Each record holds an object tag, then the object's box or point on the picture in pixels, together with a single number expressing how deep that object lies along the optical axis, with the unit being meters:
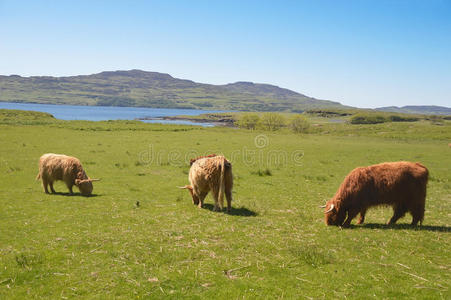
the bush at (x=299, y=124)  93.21
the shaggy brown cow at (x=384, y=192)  10.25
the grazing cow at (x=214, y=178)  12.05
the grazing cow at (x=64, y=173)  15.33
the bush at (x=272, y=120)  100.69
